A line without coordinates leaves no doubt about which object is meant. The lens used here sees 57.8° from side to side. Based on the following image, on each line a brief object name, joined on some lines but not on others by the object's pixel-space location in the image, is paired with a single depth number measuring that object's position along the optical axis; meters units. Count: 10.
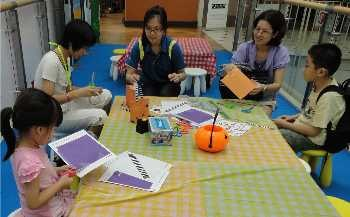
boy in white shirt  1.80
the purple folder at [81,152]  1.18
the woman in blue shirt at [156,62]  2.25
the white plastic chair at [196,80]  3.66
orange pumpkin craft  1.38
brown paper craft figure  1.63
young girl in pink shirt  1.06
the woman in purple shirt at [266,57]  2.20
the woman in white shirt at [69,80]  1.78
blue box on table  1.42
